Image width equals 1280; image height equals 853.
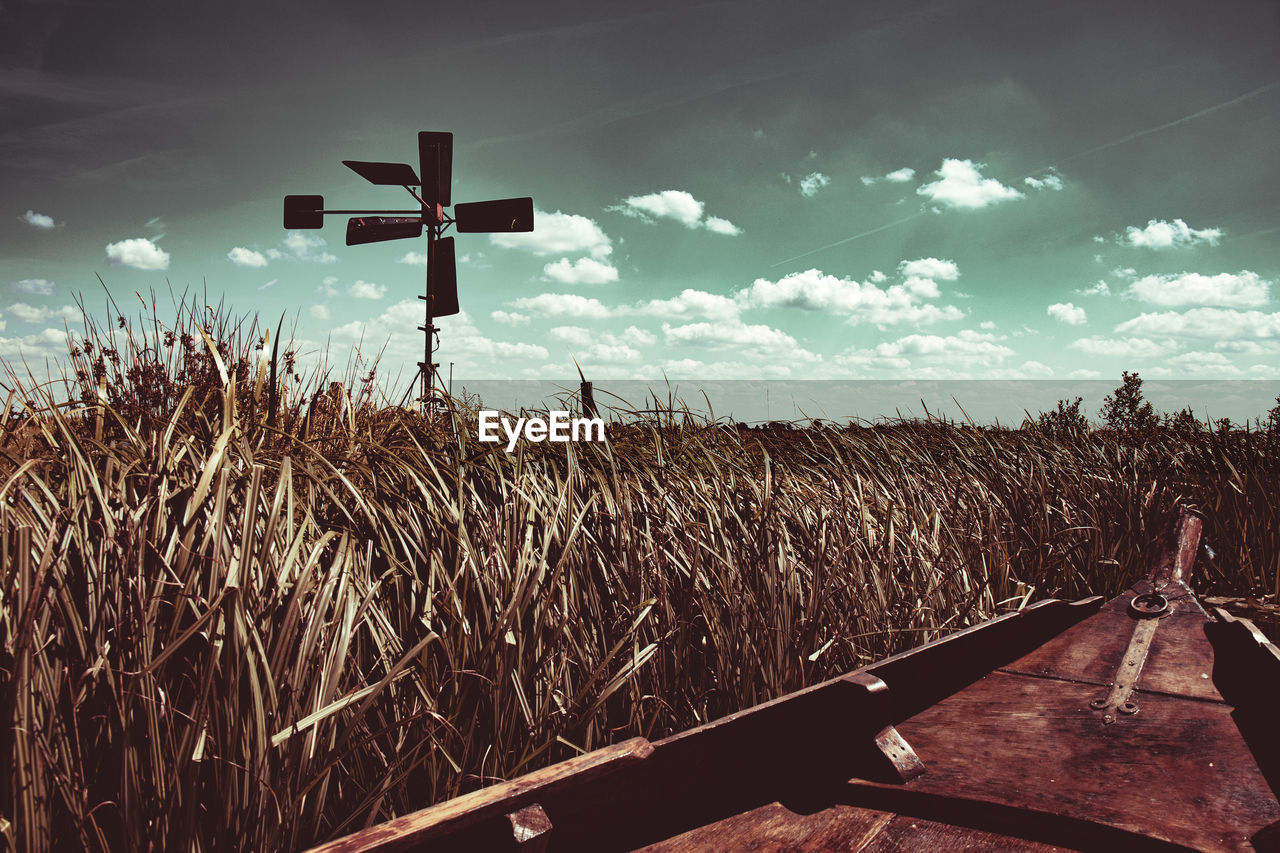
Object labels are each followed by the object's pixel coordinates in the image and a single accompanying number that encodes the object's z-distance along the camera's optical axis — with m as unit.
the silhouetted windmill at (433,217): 11.52
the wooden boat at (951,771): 1.69
